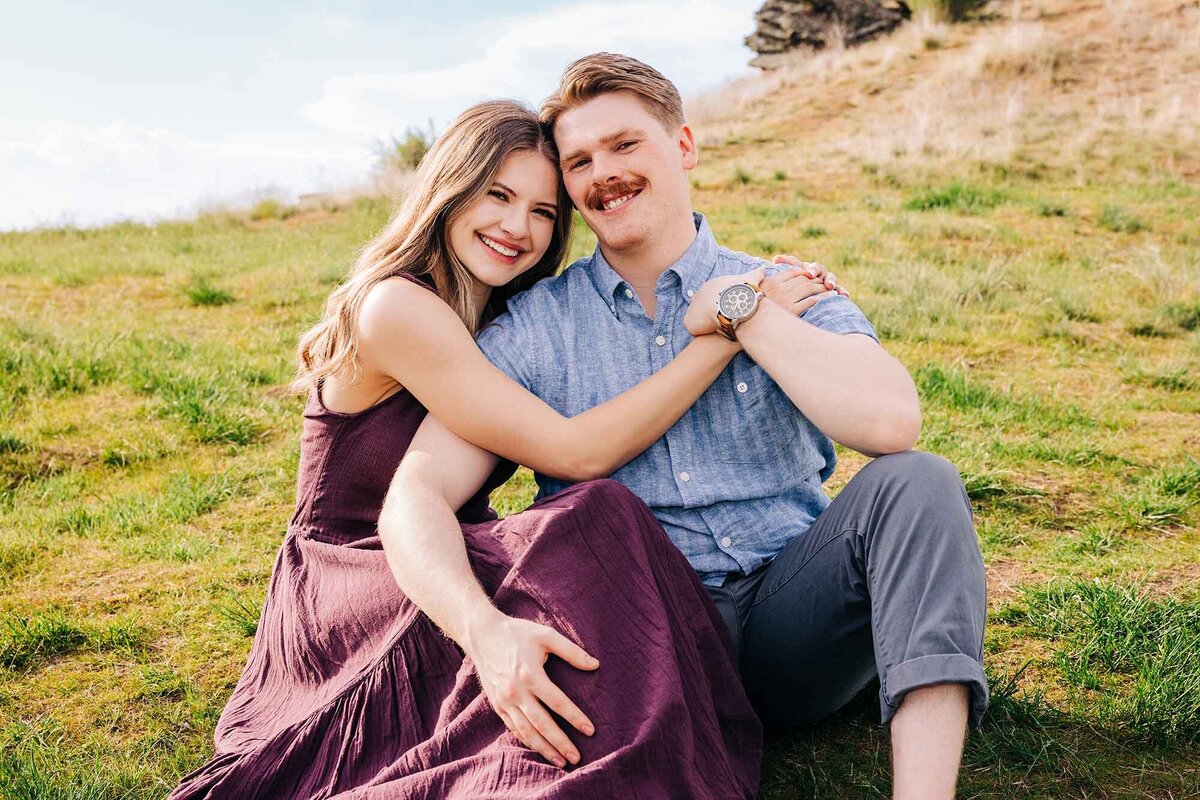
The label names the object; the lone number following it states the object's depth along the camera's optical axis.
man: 2.11
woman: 2.02
